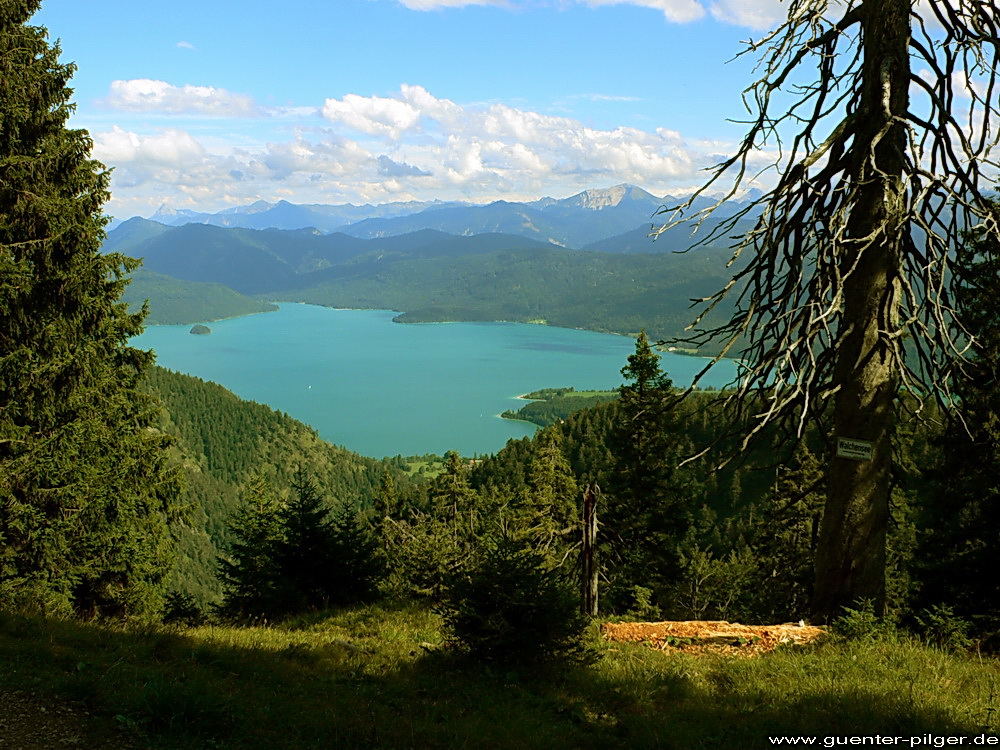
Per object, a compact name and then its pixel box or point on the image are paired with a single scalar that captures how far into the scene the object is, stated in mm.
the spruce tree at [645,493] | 19016
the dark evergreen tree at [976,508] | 11656
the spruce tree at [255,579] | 13220
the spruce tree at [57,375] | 11070
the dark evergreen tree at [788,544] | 22609
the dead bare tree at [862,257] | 6203
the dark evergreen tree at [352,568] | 14086
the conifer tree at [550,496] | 23203
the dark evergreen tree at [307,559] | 13781
